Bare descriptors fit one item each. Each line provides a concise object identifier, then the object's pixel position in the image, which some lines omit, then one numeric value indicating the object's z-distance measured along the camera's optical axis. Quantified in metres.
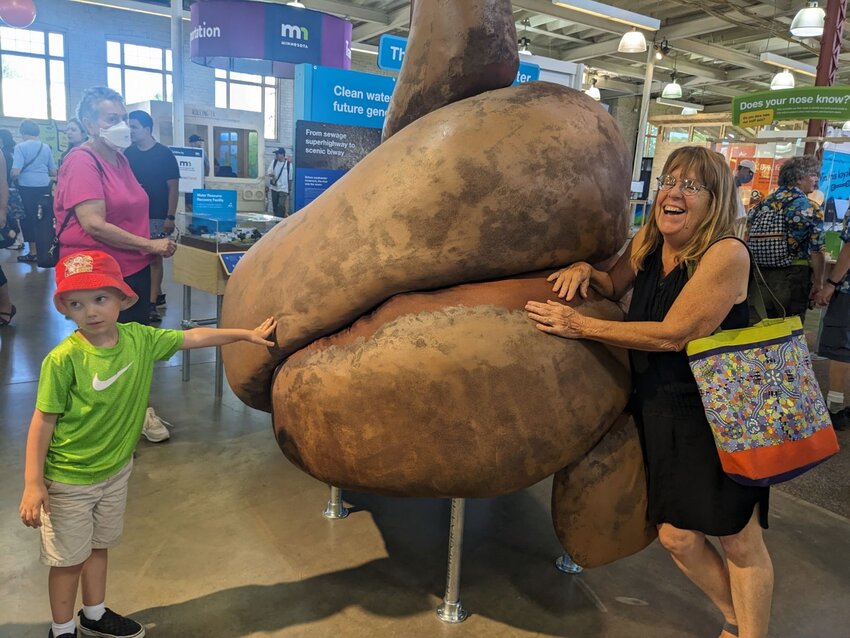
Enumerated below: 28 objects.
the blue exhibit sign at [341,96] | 4.50
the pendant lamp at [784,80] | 10.13
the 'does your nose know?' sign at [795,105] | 6.07
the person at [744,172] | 6.95
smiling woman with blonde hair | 1.67
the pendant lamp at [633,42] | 9.23
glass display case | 3.72
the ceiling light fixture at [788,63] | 11.57
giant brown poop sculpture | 1.69
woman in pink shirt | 2.60
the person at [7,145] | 7.36
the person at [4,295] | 5.05
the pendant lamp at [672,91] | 12.94
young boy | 1.63
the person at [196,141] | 8.82
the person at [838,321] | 4.07
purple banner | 5.75
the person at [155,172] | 4.68
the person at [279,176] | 10.48
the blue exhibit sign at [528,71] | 5.37
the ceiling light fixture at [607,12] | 9.03
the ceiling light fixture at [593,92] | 13.11
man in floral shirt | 4.20
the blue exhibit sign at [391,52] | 5.18
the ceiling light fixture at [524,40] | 12.10
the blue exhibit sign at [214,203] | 4.11
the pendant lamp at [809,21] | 7.52
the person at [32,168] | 7.41
